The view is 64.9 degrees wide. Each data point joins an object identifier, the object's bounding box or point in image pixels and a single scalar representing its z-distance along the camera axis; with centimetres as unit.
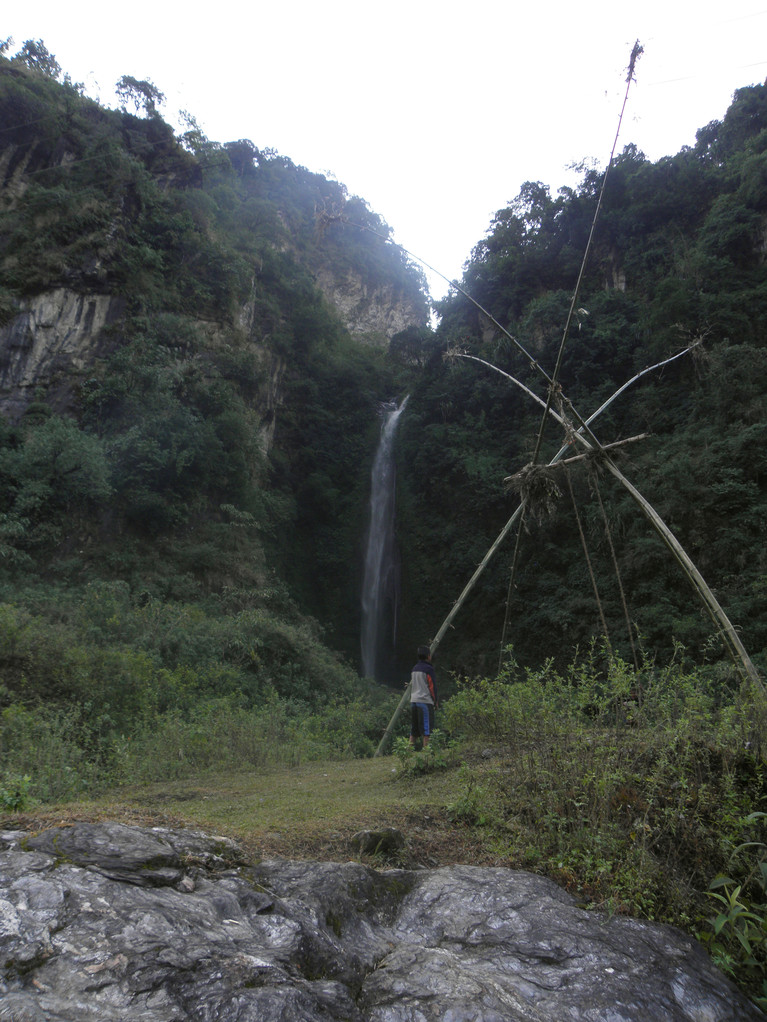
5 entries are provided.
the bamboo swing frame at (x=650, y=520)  486
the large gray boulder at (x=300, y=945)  178
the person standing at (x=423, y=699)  752
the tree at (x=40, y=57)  2616
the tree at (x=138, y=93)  2652
